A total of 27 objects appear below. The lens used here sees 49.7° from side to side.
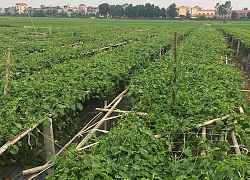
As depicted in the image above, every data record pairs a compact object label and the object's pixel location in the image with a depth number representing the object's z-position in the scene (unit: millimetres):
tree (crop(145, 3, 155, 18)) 101375
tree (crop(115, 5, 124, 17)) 110000
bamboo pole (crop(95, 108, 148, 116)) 5354
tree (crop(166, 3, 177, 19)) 103750
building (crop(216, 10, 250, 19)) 127250
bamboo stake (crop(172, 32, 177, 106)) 5234
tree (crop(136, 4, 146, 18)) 102562
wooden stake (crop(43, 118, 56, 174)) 5180
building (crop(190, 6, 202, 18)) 149450
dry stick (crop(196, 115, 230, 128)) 4640
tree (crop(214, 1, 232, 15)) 128225
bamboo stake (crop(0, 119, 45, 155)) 4229
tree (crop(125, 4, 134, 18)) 105000
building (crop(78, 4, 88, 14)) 190250
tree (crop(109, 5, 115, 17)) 110925
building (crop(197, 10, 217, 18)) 141512
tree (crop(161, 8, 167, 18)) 102188
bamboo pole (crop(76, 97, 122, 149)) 4291
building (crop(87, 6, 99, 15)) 184900
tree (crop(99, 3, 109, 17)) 113438
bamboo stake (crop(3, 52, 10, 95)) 6192
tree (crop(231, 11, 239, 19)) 108312
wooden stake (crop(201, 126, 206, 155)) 3909
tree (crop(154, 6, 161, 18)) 101000
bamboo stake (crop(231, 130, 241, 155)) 3960
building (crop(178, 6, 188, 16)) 140125
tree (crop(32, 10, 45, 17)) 105031
